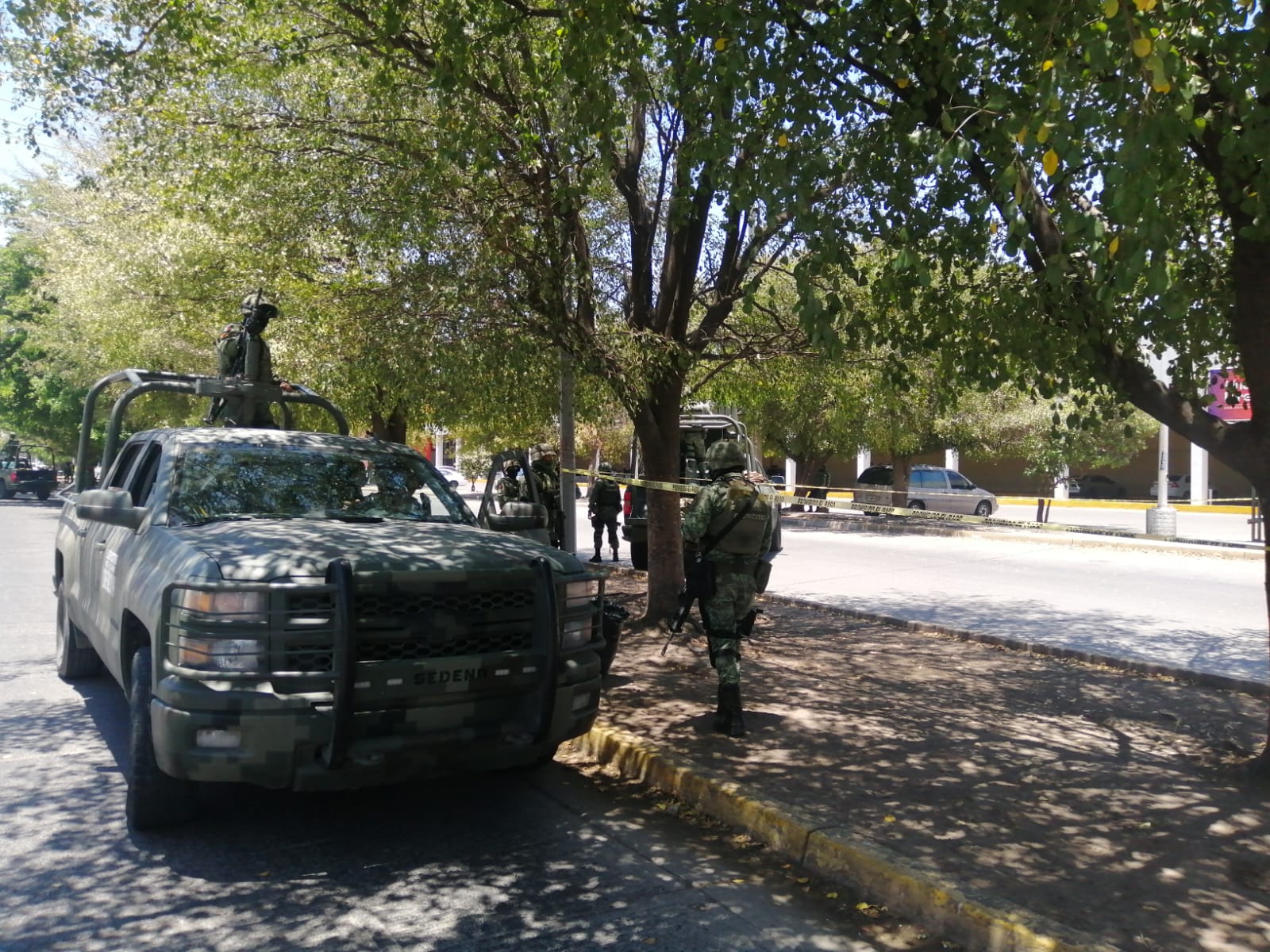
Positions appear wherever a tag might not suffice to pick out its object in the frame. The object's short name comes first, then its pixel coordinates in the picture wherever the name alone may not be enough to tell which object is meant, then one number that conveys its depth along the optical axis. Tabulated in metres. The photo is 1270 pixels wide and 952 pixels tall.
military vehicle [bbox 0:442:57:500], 35.69
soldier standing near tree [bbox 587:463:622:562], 16.38
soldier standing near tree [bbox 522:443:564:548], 11.73
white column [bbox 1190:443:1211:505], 34.84
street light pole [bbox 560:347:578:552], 9.66
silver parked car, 30.48
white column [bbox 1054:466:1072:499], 29.28
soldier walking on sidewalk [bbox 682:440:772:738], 6.03
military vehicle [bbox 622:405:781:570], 15.10
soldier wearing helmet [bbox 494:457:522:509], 11.91
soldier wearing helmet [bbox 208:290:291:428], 7.61
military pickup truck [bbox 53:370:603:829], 3.93
